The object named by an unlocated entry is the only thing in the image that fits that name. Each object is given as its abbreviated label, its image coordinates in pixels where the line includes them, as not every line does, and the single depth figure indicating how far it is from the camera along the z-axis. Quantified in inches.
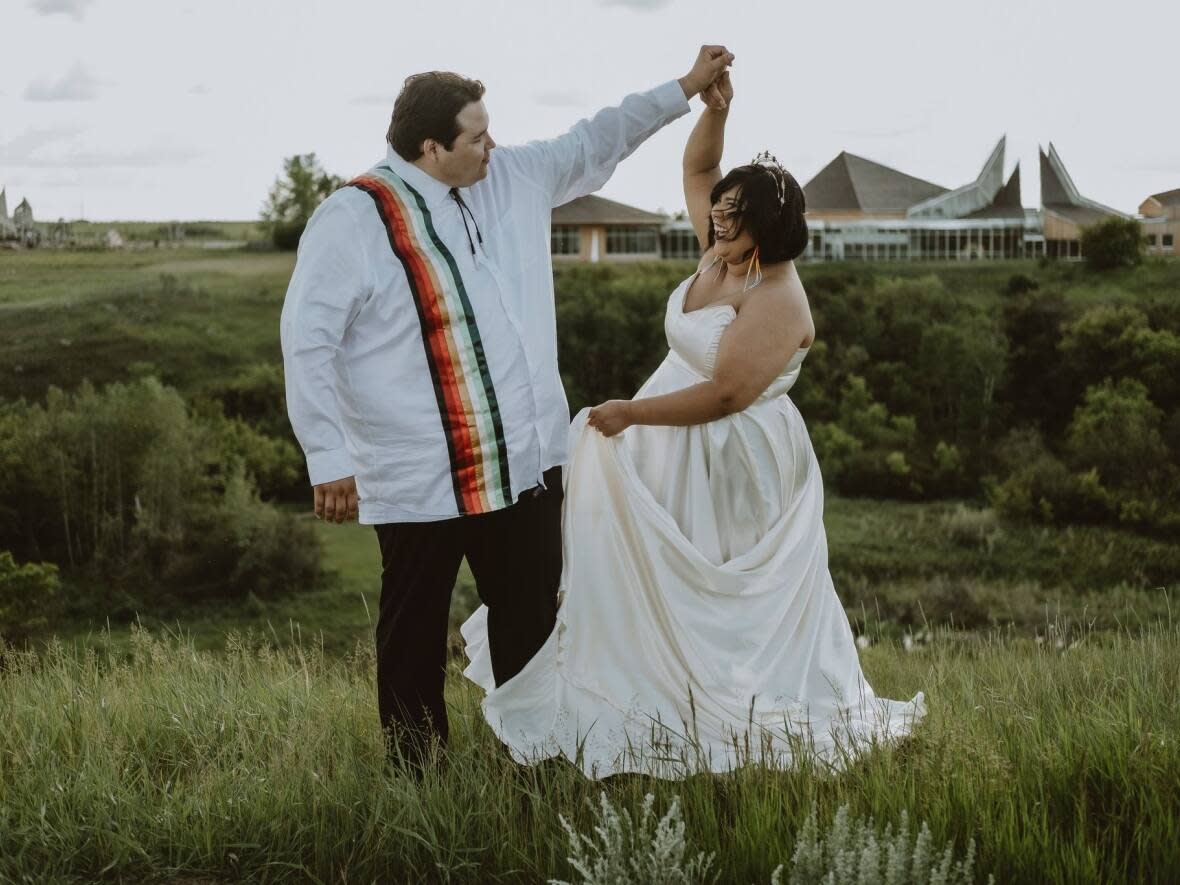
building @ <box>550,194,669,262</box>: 2033.7
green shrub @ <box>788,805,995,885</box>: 95.0
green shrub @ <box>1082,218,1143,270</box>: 1775.3
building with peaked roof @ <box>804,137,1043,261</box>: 2017.7
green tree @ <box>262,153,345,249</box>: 1811.0
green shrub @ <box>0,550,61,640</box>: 1113.1
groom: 125.3
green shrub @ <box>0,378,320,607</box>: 1294.3
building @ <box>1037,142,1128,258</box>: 1905.8
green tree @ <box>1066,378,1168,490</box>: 1435.8
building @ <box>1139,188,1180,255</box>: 1619.1
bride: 133.5
